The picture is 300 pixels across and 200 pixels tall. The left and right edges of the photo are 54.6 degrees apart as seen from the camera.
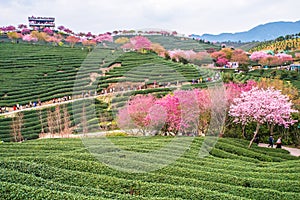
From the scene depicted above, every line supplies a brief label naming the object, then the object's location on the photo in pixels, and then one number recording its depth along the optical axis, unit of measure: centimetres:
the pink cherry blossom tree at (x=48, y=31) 8119
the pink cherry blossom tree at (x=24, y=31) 7854
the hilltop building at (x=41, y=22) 9181
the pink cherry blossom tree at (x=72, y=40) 7238
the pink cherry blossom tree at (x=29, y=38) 6844
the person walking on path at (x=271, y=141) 1762
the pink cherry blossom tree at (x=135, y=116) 1554
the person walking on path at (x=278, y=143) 1758
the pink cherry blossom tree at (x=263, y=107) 1534
